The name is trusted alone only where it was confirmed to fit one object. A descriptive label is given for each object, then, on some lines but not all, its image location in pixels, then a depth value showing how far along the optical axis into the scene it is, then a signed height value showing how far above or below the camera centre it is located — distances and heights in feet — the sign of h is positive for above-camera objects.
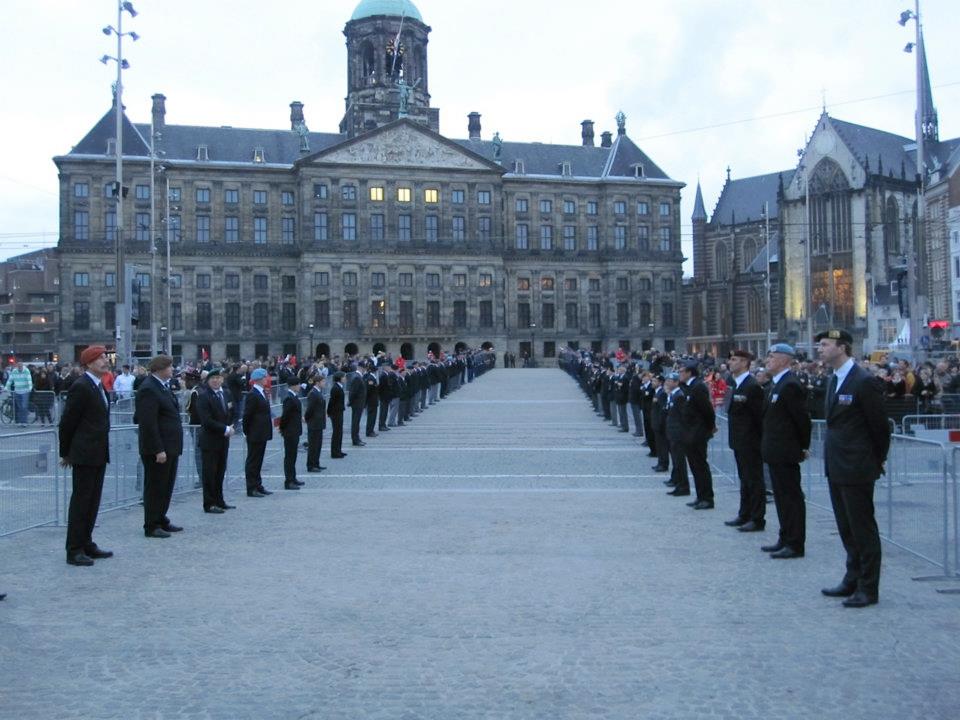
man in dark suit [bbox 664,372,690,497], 42.91 -2.91
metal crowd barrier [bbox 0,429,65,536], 34.17 -3.60
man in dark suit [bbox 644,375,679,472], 50.94 -3.11
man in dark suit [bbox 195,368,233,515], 40.63 -2.74
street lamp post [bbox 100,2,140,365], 87.30 +13.91
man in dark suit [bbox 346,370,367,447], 70.38 -2.10
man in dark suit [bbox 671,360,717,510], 40.70 -2.79
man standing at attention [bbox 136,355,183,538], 35.06 -2.32
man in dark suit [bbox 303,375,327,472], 53.72 -2.59
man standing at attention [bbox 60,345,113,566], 30.83 -1.99
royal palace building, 257.55 +35.51
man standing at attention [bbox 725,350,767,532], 35.47 -2.85
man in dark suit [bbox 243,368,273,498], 45.65 -2.60
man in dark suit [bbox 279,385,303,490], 47.94 -3.14
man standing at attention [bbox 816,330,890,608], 24.71 -2.44
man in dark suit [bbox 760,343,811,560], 30.37 -2.60
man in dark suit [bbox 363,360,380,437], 77.25 -2.18
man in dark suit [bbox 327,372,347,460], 60.29 -2.44
